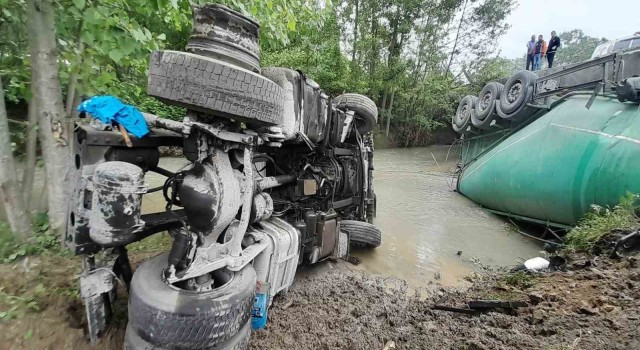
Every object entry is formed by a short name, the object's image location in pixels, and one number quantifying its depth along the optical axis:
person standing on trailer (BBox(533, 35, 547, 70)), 11.80
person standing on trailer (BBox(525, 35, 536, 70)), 12.33
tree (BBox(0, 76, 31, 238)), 2.11
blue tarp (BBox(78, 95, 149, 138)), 1.47
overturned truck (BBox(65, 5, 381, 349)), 1.36
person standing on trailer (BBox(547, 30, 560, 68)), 11.43
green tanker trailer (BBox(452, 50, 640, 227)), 4.34
